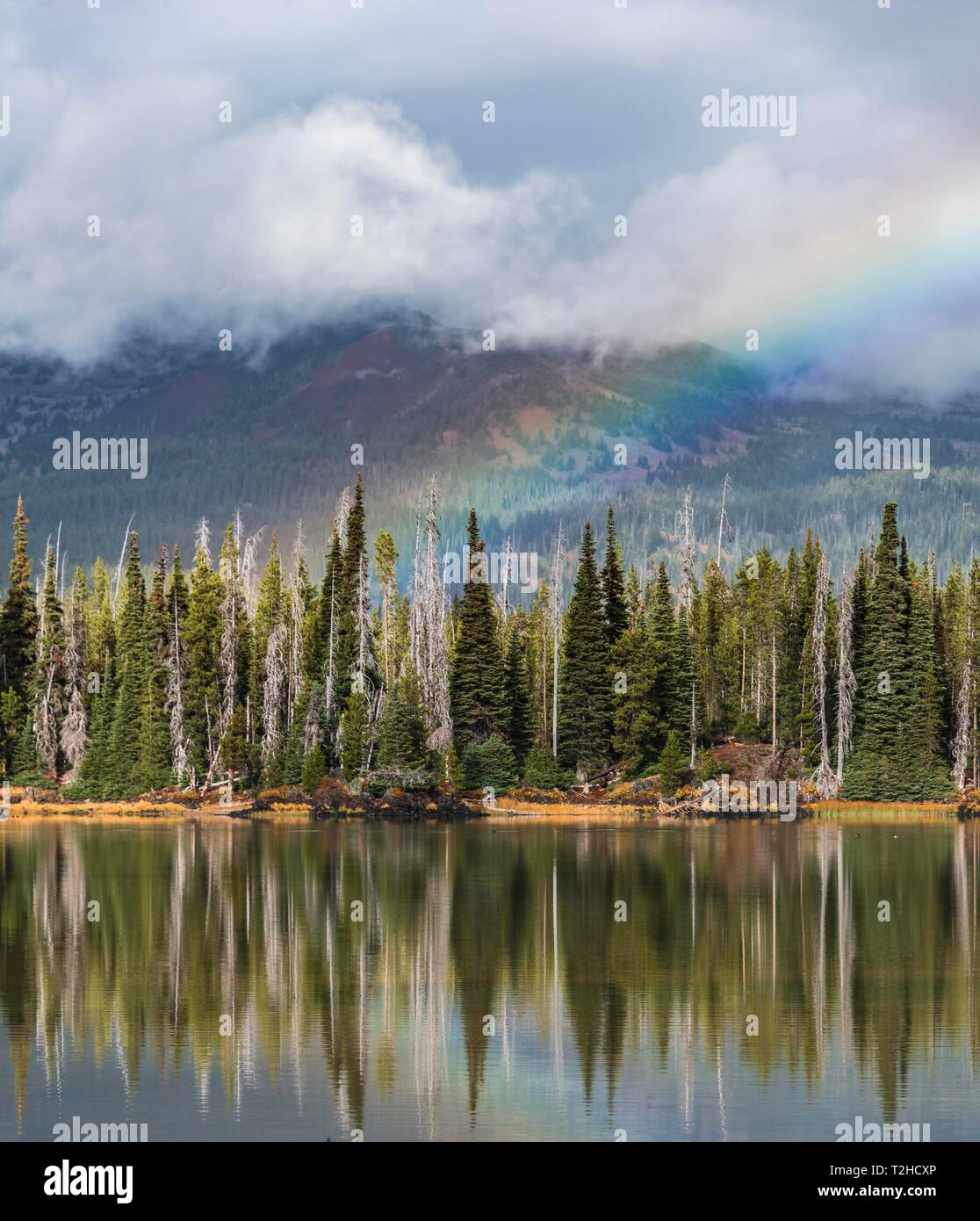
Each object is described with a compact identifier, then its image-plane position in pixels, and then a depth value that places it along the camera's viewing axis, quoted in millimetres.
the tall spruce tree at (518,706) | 110125
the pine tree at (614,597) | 111688
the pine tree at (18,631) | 113250
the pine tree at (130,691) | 106750
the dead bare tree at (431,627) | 103938
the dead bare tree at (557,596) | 111375
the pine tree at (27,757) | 108688
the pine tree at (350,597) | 106438
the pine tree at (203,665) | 106312
